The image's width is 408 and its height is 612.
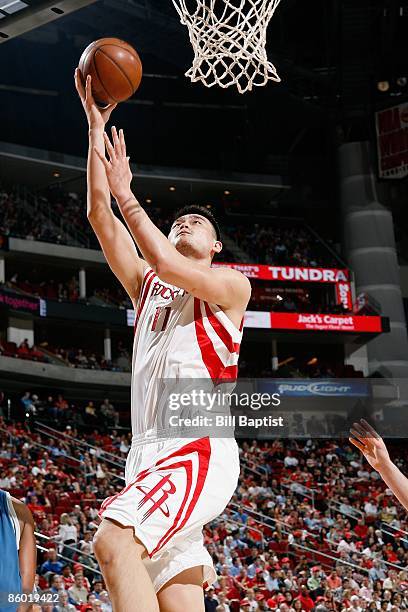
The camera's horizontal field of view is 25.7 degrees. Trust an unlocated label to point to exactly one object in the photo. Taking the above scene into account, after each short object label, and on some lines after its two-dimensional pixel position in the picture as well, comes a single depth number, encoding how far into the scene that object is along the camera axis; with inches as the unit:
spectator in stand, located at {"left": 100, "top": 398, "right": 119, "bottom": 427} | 858.1
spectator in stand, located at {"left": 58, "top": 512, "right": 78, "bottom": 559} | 473.3
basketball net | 275.1
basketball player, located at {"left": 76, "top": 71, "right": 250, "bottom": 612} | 126.0
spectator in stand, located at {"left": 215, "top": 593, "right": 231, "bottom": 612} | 424.6
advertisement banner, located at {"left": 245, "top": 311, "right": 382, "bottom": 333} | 1019.3
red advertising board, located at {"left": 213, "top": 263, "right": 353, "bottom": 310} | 1024.9
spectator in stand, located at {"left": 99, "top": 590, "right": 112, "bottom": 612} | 391.2
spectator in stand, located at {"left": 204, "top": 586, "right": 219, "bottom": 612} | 430.0
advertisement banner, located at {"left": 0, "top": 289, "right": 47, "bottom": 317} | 908.6
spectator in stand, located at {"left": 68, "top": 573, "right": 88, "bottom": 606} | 391.5
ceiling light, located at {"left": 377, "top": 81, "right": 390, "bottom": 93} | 1040.2
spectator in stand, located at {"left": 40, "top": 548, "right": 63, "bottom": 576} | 440.5
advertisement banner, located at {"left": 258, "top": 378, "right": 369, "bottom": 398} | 968.9
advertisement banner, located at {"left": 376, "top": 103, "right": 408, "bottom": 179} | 1029.2
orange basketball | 161.0
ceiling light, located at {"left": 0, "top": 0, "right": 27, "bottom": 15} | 308.2
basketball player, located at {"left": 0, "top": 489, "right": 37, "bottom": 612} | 135.9
